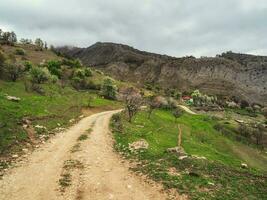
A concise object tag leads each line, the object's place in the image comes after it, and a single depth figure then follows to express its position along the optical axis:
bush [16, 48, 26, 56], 89.81
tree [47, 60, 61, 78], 73.57
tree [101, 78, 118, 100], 64.52
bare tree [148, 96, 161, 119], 63.16
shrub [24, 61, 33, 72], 59.78
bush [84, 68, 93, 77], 82.53
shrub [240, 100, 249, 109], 107.93
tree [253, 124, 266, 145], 46.47
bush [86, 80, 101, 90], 72.38
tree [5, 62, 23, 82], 42.29
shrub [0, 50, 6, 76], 40.60
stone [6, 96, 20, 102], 29.01
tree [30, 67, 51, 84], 48.02
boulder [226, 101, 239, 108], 102.24
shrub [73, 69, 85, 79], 78.48
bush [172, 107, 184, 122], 46.39
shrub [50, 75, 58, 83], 55.74
